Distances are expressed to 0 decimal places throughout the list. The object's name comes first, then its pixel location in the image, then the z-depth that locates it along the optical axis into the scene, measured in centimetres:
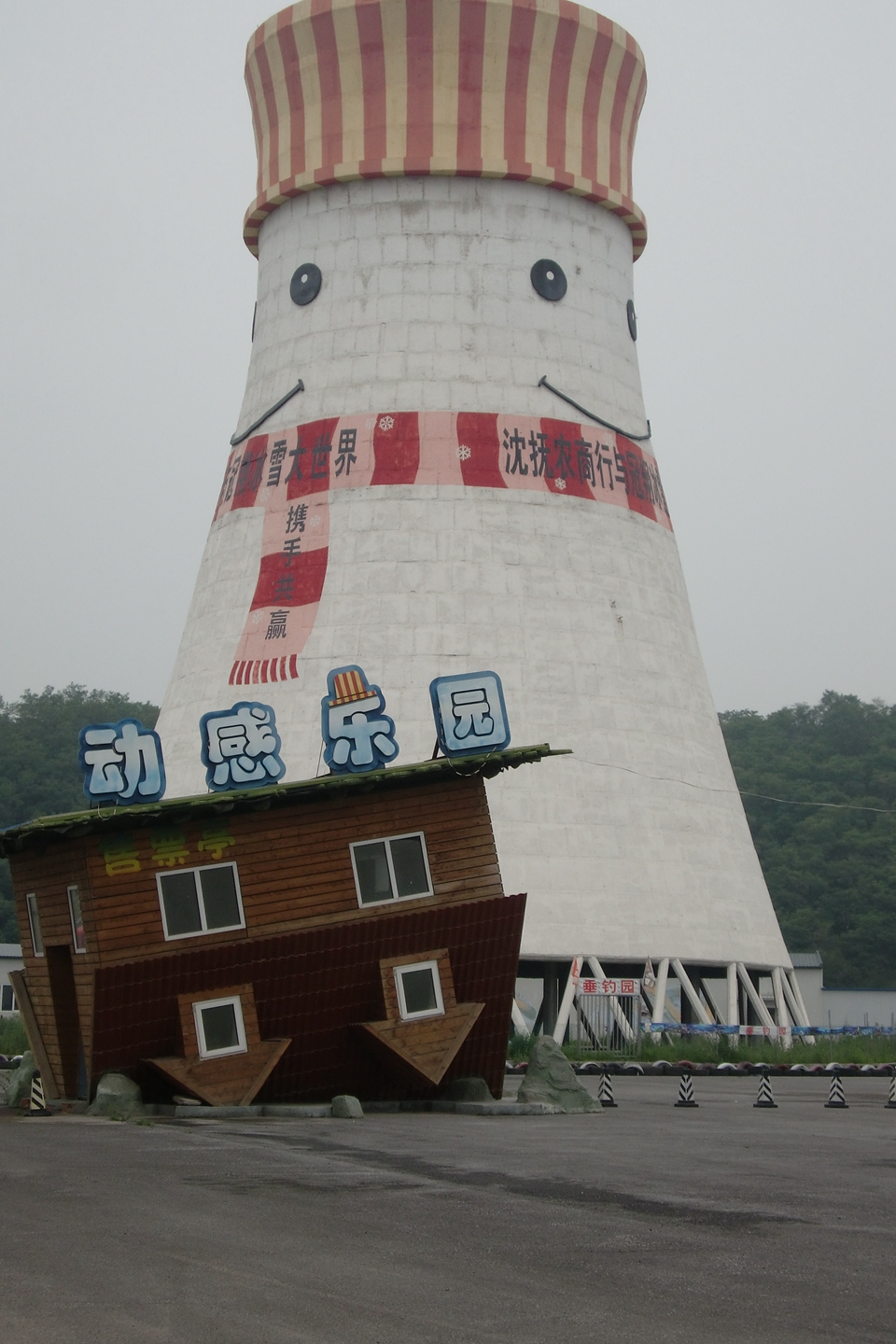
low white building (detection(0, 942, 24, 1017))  6022
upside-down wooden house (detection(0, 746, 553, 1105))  2412
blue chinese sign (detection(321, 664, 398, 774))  2570
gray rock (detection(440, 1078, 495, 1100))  2556
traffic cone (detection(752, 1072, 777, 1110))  2626
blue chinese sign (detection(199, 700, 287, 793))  2525
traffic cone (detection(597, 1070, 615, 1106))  2612
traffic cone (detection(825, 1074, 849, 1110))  2686
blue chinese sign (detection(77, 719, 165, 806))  2459
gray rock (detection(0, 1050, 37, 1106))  2792
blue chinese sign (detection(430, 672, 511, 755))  2595
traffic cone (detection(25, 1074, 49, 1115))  2555
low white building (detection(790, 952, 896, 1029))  6475
